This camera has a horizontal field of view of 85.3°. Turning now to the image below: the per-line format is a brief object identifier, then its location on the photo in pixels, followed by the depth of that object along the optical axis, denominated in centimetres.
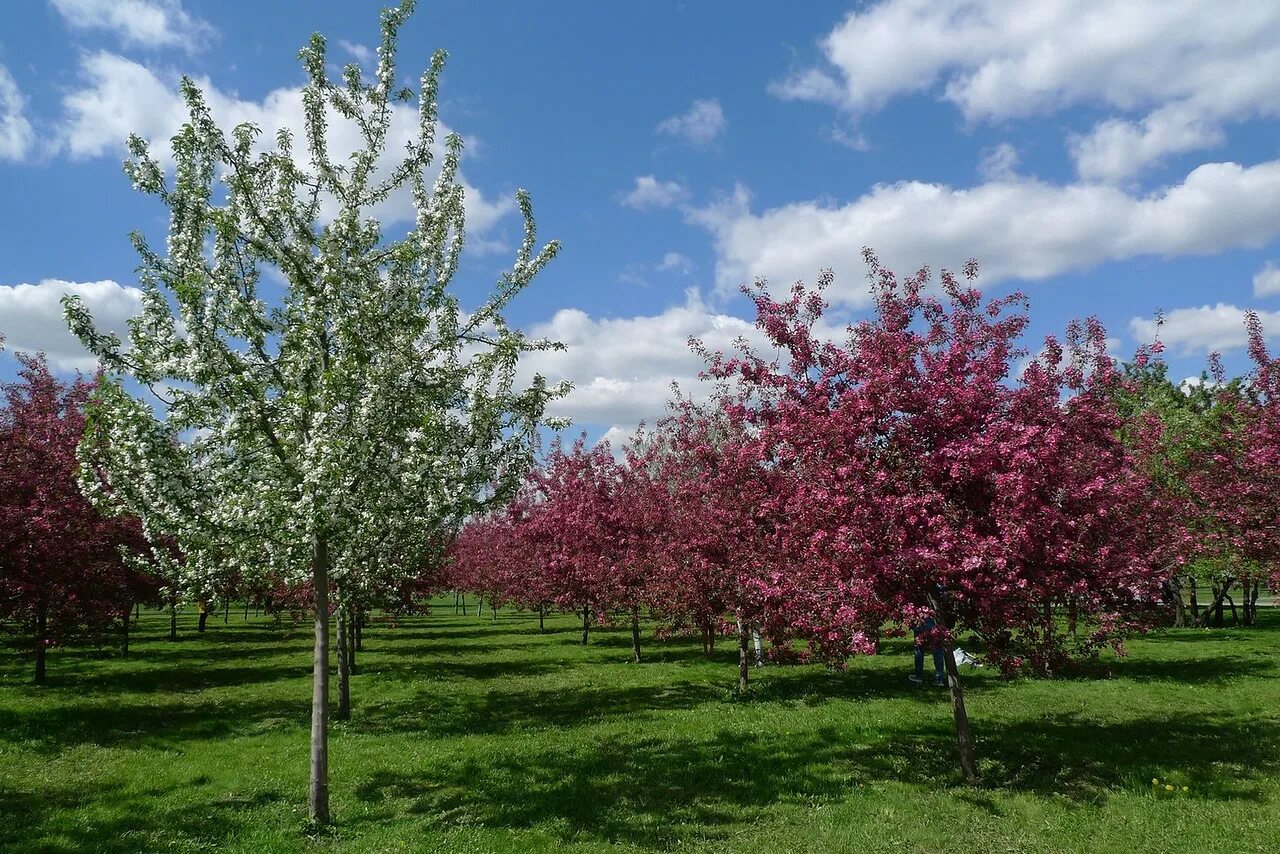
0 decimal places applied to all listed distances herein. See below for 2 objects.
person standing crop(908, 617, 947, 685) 2005
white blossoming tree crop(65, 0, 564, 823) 971
